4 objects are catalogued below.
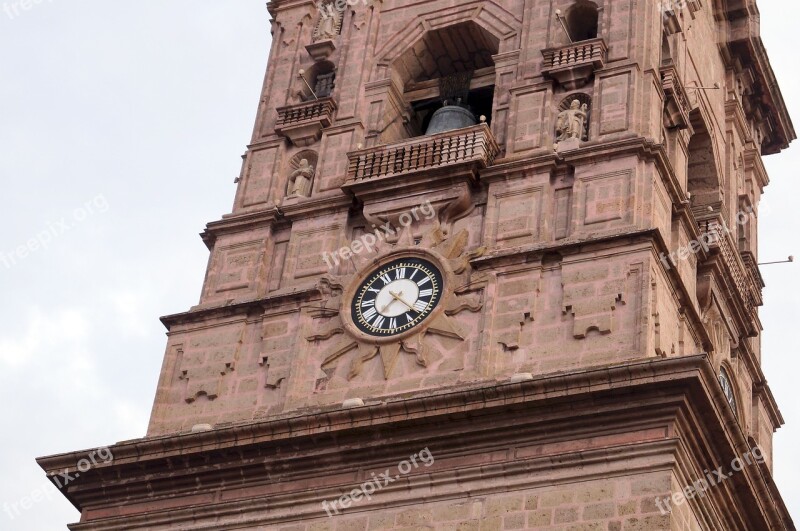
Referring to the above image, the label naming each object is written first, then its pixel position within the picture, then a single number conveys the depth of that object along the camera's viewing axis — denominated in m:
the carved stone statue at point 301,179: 35.88
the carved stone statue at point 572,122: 34.16
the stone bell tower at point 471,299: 29.23
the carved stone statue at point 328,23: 39.00
